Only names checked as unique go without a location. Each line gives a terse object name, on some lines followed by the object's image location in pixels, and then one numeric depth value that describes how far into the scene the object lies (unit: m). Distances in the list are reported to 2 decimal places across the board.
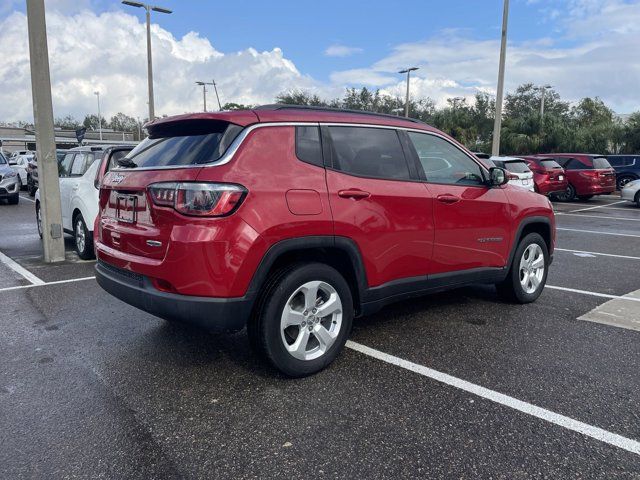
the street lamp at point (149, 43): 20.25
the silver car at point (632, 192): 17.56
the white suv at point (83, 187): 7.28
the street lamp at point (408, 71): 33.69
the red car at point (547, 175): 17.16
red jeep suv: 3.19
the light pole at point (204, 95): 39.58
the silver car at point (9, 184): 16.17
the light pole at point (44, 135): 7.36
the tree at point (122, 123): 102.03
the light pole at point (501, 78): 18.14
